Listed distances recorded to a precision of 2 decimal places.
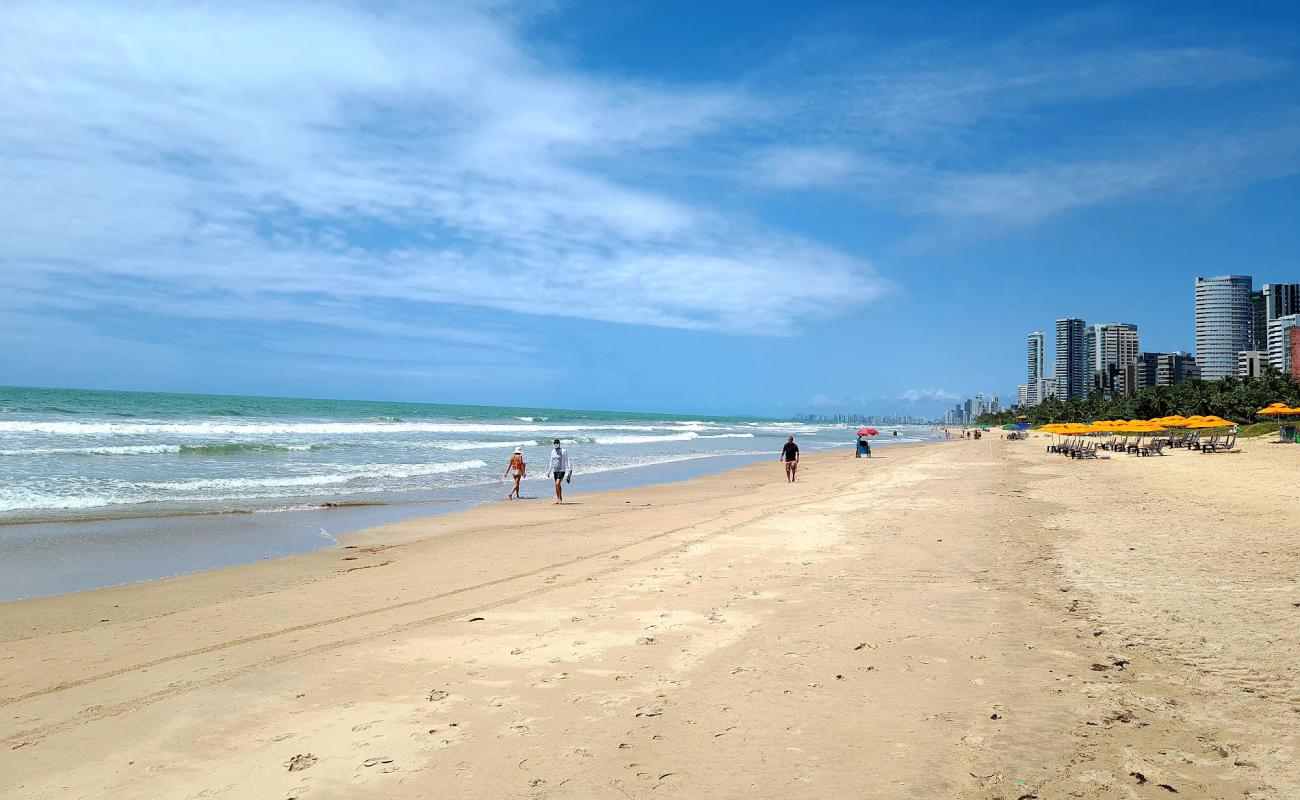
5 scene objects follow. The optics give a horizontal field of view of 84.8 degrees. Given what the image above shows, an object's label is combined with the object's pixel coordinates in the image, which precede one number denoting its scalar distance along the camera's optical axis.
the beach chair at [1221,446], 35.34
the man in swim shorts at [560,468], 17.84
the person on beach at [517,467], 19.20
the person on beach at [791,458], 23.84
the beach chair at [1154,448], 33.88
